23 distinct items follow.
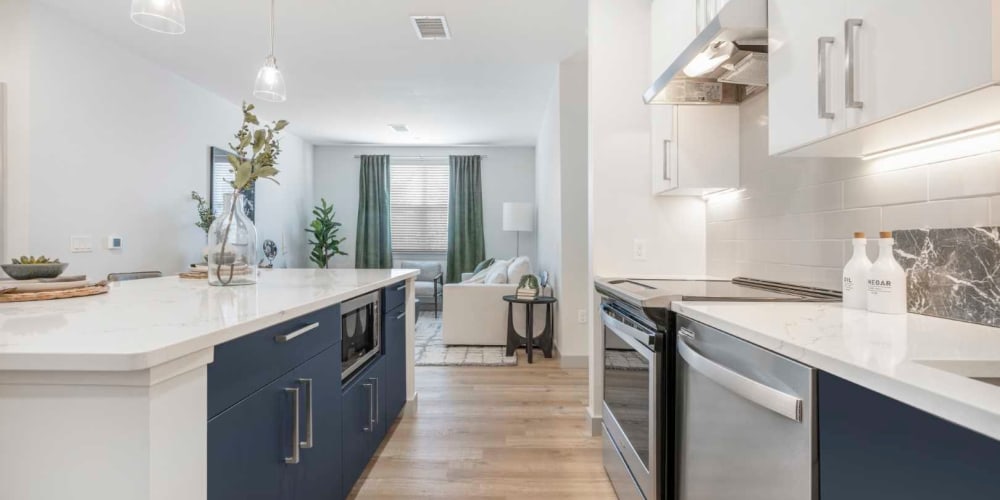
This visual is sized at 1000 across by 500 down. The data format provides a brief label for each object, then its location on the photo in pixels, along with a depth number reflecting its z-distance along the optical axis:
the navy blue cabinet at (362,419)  1.84
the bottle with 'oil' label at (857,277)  1.30
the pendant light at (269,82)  2.57
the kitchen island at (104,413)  0.74
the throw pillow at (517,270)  4.95
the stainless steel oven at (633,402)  1.50
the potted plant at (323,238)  7.19
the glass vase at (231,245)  1.73
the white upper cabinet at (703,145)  2.16
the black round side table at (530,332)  4.29
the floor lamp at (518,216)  6.76
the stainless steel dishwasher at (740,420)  0.86
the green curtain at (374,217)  7.63
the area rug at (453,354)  4.18
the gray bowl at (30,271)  1.48
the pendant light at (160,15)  1.82
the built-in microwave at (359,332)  1.84
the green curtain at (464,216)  7.62
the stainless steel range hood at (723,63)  1.42
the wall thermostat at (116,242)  3.76
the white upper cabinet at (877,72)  0.80
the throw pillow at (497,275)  4.97
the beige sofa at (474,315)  4.75
